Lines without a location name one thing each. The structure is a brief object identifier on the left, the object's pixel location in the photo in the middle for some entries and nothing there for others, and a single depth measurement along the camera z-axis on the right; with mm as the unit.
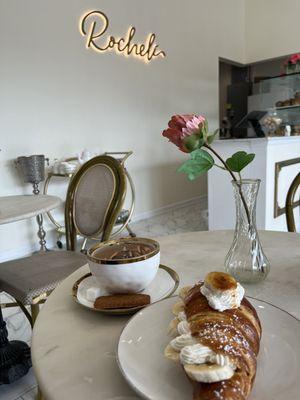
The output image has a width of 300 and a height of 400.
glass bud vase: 684
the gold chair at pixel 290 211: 1336
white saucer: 576
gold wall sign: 3580
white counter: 2850
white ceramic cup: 572
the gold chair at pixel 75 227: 1375
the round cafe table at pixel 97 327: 423
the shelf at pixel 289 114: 5105
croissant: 338
